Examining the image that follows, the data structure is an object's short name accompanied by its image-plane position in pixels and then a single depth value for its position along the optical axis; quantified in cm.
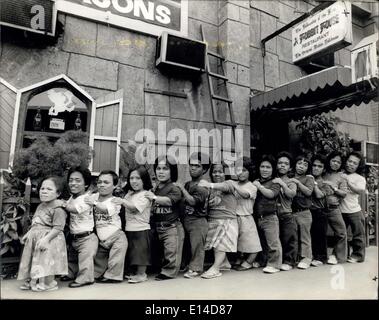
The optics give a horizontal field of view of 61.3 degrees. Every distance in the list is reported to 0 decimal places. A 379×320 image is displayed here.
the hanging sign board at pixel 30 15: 392
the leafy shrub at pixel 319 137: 611
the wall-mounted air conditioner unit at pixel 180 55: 494
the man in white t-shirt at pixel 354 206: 418
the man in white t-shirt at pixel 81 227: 303
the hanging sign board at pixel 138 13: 461
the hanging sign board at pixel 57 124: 438
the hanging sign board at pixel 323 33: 443
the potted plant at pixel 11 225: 313
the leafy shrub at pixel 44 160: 338
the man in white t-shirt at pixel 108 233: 312
